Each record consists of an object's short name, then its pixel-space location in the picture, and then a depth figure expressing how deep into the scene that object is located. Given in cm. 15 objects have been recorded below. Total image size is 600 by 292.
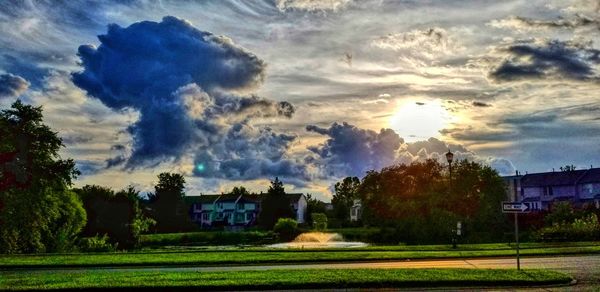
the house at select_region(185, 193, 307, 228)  12750
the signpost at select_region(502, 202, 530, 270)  2048
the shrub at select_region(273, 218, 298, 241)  7571
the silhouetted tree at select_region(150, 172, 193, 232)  9794
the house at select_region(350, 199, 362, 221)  11836
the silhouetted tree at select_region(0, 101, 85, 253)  4406
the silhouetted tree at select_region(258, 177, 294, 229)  9494
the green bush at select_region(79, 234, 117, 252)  5266
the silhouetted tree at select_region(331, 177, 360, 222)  12138
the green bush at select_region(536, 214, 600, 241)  4166
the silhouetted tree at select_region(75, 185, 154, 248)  6686
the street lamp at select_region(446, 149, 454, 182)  4122
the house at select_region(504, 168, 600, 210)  9988
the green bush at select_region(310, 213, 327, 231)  8691
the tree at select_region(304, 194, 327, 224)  12581
